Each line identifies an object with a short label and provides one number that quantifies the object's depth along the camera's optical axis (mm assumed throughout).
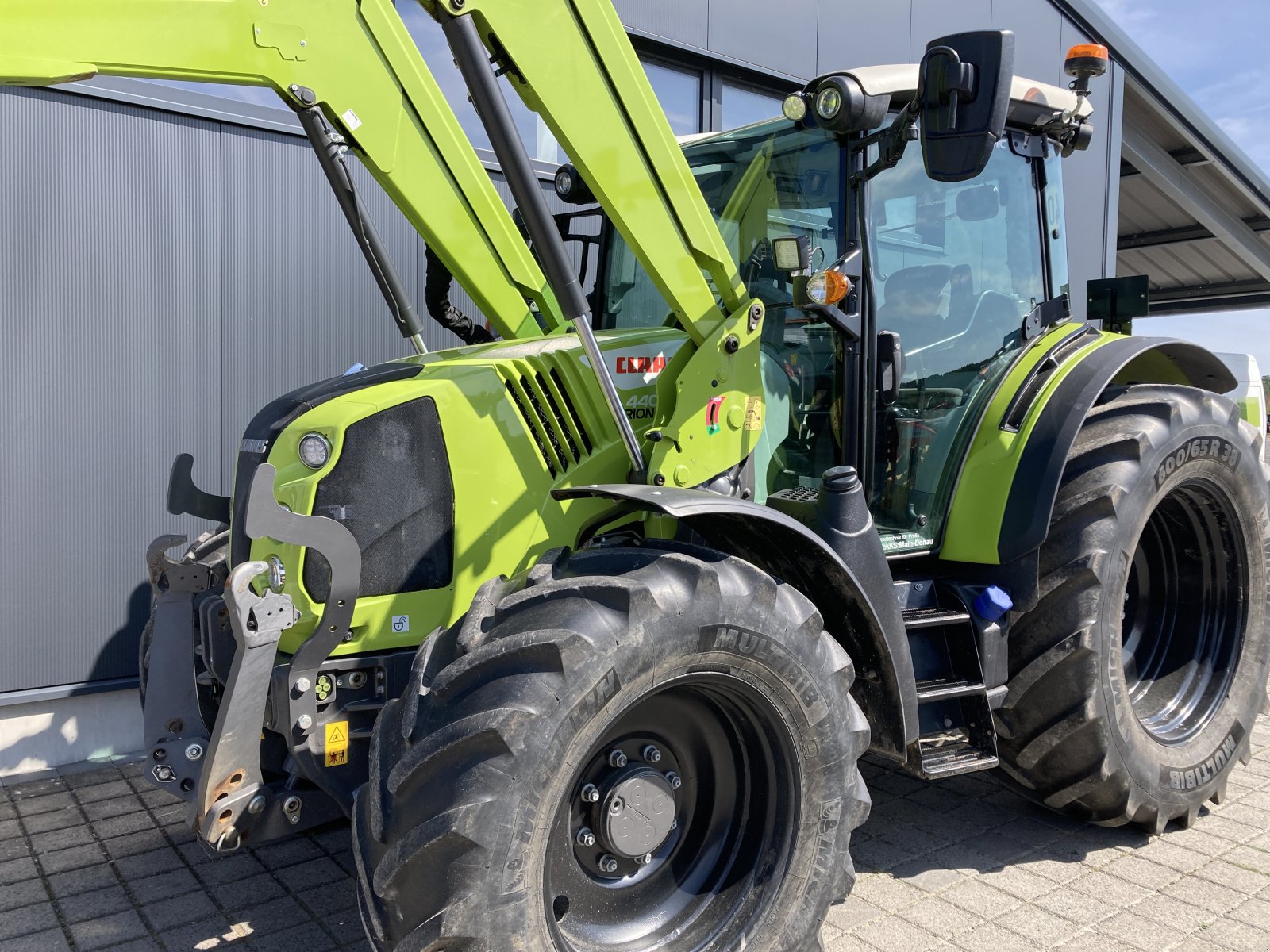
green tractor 2535
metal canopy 11477
